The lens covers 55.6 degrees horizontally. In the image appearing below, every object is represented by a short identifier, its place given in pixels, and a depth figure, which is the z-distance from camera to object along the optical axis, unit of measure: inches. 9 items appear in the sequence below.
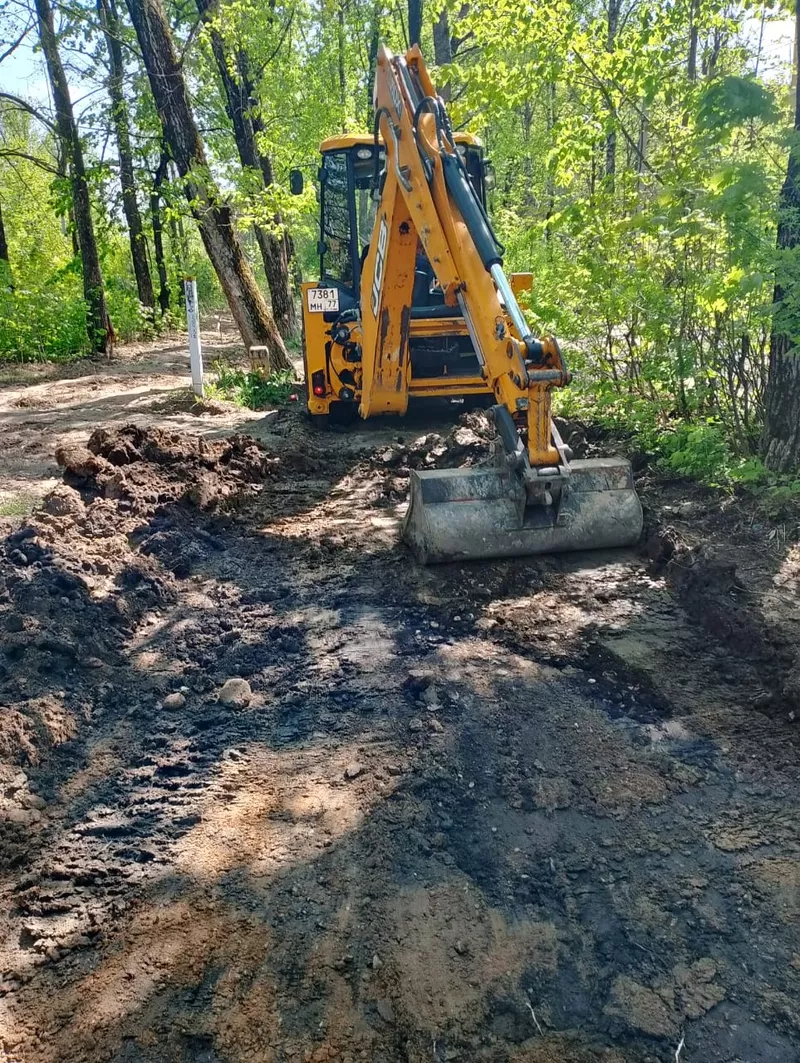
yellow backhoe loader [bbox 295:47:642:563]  179.0
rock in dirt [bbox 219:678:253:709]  139.7
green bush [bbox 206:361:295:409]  428.1
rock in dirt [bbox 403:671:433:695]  141.9
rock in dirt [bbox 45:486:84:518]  212.2
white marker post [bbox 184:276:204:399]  410.6
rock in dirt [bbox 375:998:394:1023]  80.2
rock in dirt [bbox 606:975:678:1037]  78.9
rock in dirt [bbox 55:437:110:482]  238.1
